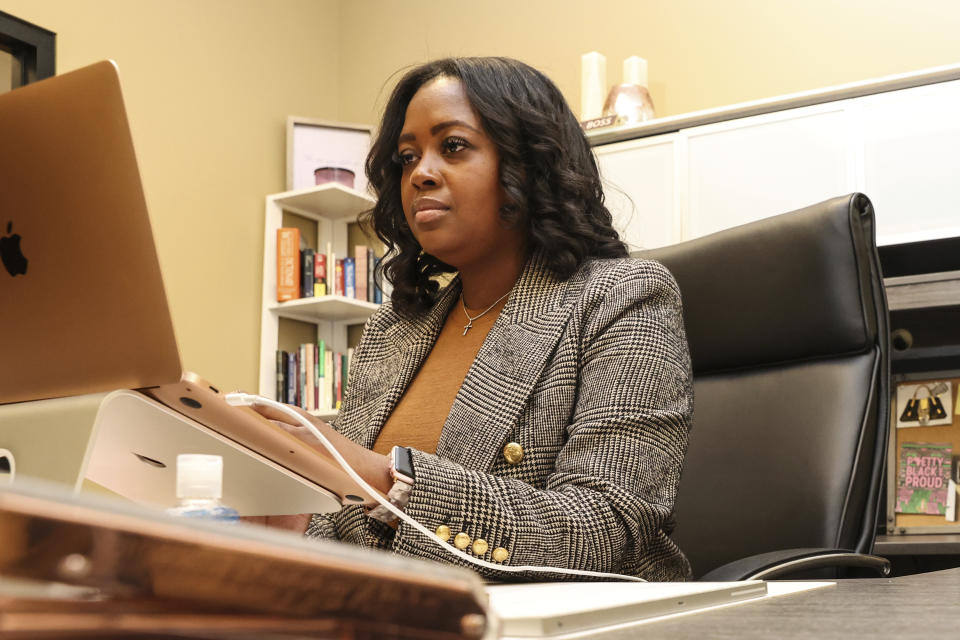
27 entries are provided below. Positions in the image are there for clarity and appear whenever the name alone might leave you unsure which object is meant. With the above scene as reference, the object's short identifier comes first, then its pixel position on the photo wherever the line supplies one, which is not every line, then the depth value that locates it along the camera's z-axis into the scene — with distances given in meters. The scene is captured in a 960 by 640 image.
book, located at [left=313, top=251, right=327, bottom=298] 3.56
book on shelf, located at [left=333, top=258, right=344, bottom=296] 3.59
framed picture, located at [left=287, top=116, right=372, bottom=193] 3.78
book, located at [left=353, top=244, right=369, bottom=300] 3.61
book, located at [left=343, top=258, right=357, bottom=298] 3.59
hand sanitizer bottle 0.59
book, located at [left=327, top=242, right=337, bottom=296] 3.58
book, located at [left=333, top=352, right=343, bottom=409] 3.54
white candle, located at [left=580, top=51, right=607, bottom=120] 3.16
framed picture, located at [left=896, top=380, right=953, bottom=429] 2.34
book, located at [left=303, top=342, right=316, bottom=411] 3.53
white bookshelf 3.55
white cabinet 2.49
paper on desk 0.42
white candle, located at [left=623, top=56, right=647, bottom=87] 3.14
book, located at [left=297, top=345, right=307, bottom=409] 3.56
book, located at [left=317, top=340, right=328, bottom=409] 3.51
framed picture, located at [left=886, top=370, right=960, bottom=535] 2.33
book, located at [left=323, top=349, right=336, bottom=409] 3.52
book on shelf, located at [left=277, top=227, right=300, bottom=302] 3.59
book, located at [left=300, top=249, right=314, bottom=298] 3.59
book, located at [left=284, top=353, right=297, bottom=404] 3.56
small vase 3.03
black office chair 1.26
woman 0.95
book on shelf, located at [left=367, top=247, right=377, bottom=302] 3.63
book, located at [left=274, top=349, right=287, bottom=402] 3.56
